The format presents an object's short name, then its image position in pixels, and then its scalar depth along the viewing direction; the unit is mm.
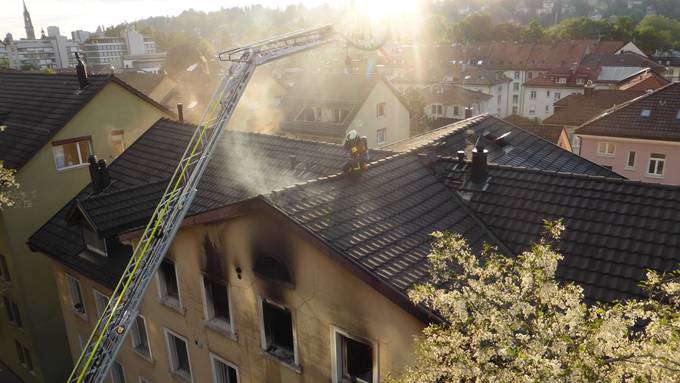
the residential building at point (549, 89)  68062
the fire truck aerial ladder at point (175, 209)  9484
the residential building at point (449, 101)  60531
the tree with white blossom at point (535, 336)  4895
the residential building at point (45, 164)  19141
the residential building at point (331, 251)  8570
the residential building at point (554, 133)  38594
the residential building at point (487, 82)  71250
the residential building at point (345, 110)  40188
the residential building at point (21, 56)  193375
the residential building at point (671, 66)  84562
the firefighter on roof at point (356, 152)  11156
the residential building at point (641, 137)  30812
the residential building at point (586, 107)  43822
